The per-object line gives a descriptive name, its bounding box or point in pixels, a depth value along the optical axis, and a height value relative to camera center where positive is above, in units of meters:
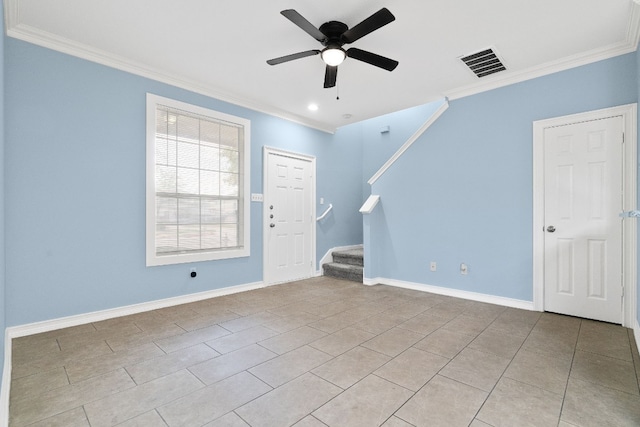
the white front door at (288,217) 4.70 -0.06
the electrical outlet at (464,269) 3.92 -0.71
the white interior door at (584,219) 2.97 -0.05
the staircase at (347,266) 4.95 -0.90
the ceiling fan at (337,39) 2.27 +1.43
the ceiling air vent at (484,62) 3.15 +1.64
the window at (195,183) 3.55 +0.38
